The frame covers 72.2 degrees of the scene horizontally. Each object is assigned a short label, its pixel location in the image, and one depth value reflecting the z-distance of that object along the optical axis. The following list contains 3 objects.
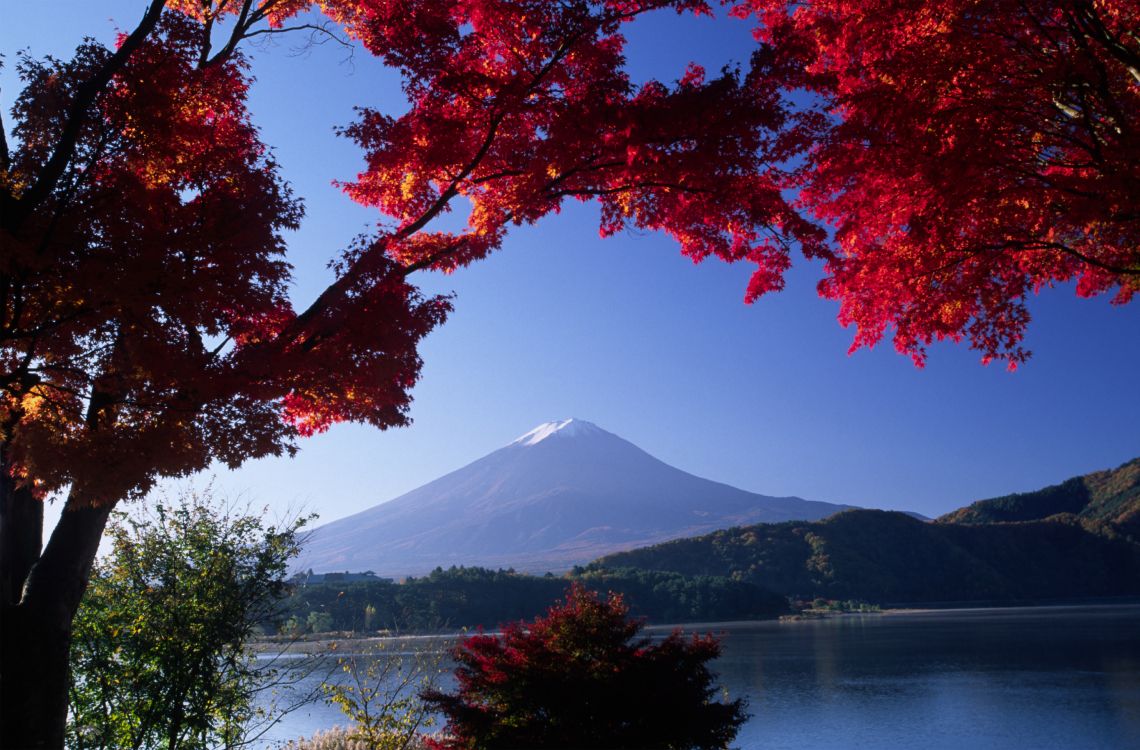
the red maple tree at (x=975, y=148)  5.86
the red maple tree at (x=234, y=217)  4.29
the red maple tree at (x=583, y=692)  7.07
